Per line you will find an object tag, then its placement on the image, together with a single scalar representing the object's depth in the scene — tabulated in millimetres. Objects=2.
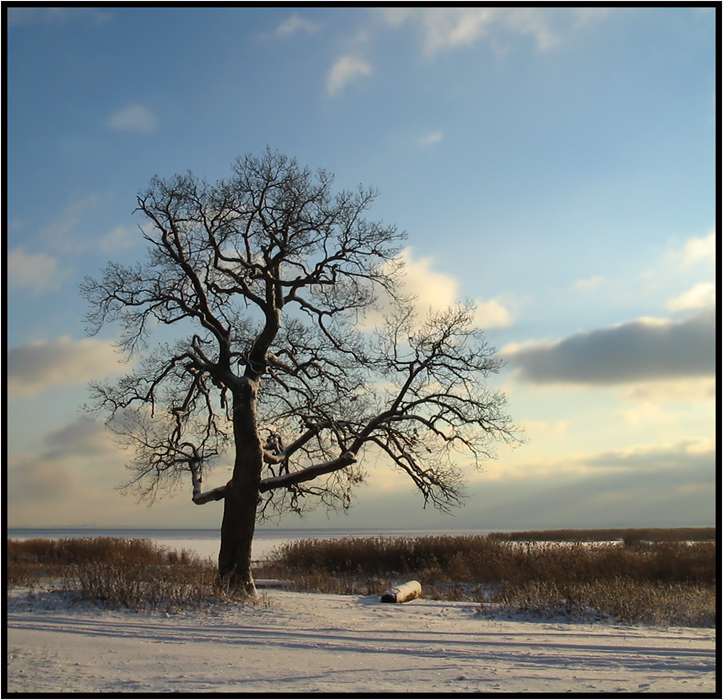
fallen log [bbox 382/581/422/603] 16188
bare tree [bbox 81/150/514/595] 16547
